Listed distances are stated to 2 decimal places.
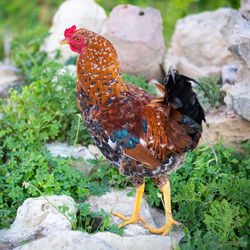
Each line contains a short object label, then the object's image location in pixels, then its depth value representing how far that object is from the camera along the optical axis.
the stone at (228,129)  4.07
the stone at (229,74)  4.86
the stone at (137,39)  5.08
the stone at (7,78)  5.26
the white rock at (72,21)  5.86
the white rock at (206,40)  5.73
